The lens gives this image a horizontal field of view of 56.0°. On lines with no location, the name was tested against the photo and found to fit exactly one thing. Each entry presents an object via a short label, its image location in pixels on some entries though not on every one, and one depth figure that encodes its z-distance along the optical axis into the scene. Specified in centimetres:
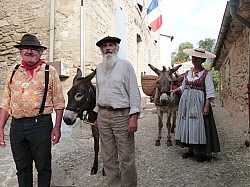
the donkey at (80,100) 306
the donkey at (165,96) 448
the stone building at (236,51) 381
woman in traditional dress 371
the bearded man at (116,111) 252
